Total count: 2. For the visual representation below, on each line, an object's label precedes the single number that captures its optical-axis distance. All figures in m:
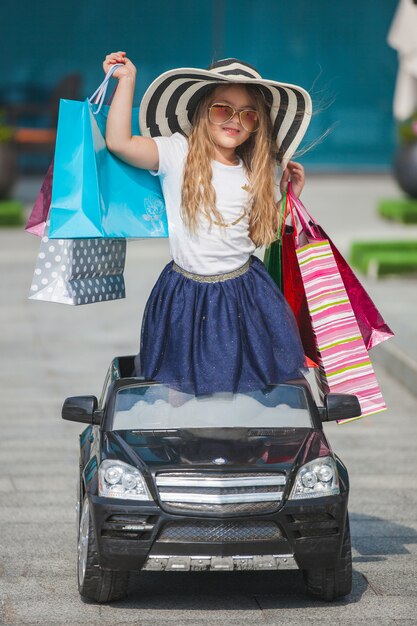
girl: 10.45
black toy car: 9.45
